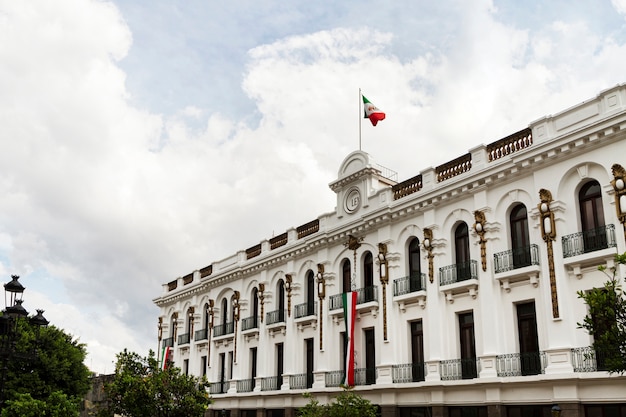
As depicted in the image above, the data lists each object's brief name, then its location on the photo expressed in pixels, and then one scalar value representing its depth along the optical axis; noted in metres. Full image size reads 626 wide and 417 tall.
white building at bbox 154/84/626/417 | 19.20
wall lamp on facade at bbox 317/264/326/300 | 29.44
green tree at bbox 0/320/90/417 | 34.09
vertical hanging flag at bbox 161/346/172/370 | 41.11
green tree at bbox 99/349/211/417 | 24.70
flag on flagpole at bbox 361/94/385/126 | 28.94
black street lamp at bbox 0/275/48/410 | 17.11
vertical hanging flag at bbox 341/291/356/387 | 26.20
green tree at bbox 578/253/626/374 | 13.42
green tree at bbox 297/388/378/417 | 22.60
